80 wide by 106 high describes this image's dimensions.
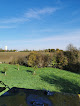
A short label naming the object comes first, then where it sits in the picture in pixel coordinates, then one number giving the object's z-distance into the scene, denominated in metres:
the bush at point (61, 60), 8.56
